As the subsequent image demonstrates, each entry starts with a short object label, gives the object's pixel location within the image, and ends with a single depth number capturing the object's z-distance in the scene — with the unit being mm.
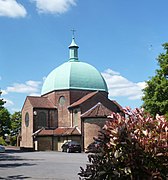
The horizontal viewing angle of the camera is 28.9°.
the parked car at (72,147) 43750
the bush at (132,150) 4984
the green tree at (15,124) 85881
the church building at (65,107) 51756
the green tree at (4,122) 64938
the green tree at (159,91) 30219
